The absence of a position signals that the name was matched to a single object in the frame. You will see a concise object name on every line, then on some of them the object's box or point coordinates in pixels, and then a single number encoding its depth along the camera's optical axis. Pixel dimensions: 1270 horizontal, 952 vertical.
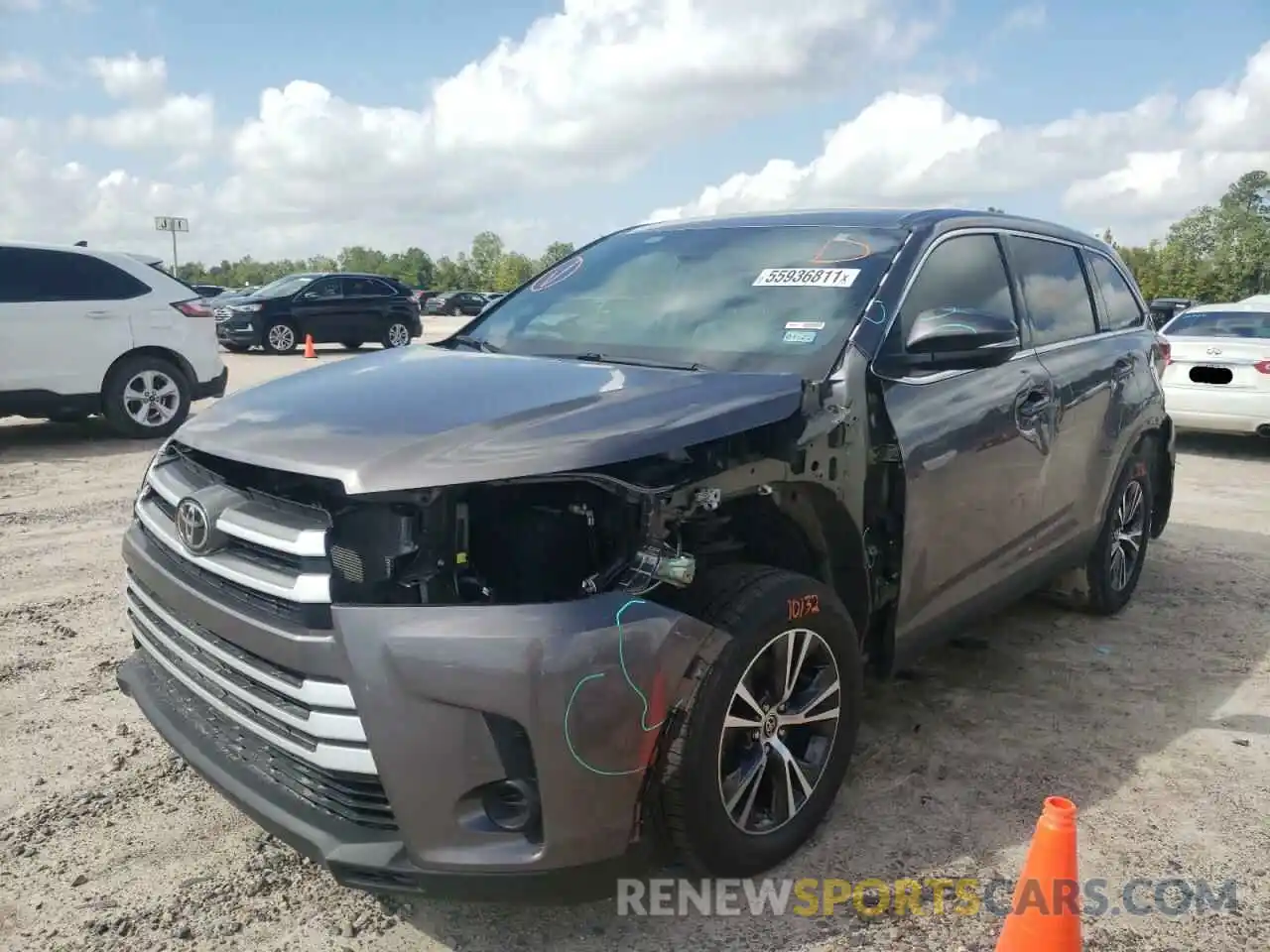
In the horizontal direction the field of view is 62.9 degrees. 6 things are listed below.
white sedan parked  9.64
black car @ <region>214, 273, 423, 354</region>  19.66
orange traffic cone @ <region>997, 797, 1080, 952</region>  2.21
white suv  8.63
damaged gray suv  2.19
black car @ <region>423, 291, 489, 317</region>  48.56
